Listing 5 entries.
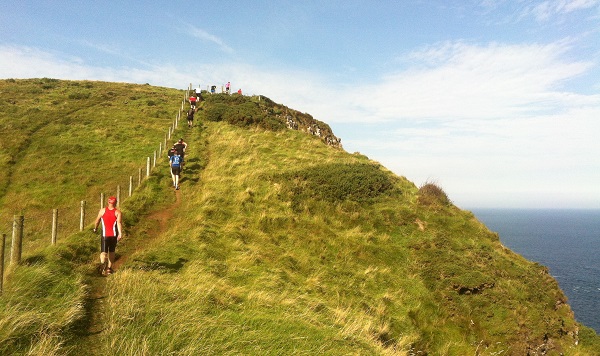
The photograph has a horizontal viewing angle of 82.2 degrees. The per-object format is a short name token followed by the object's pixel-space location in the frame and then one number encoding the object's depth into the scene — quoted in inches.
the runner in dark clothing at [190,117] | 1321.4
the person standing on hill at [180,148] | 780.0
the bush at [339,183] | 751.0
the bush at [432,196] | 776.3
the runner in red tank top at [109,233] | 364.2
